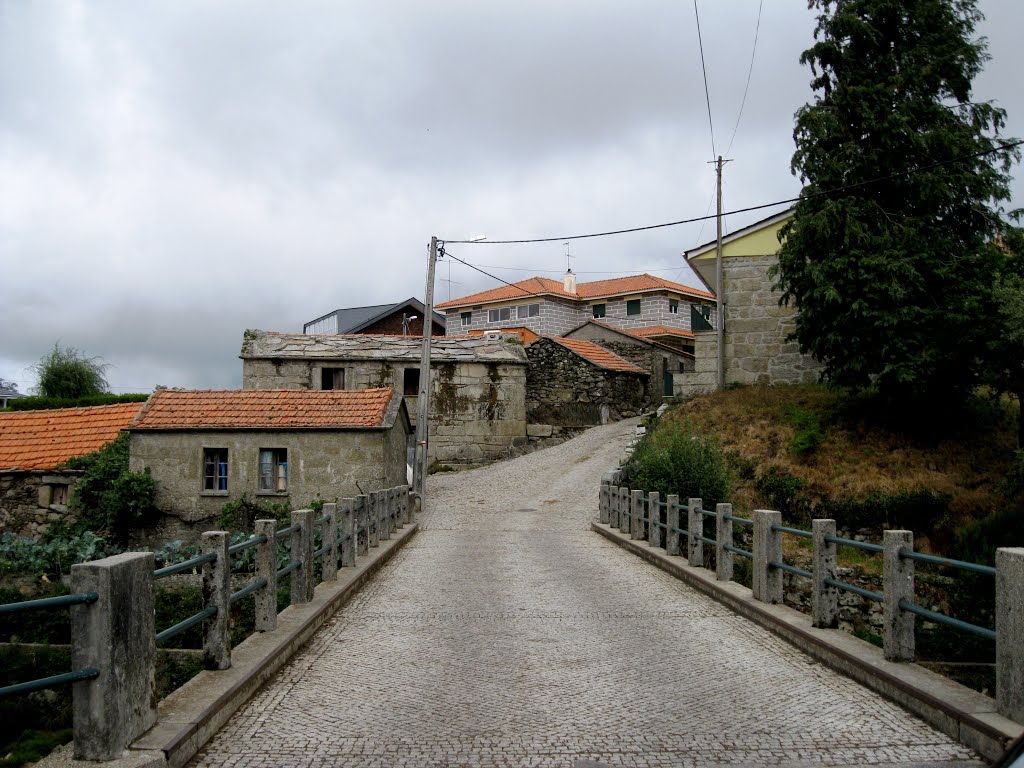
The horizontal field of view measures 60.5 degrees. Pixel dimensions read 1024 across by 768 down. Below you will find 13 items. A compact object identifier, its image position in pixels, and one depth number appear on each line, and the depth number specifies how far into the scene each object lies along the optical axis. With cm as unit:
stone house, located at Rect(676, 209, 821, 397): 2811
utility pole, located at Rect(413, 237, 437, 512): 2434
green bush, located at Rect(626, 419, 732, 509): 1541
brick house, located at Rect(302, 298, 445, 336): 5106
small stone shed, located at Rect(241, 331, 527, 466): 3359
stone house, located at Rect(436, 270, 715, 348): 5272
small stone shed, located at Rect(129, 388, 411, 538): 2242
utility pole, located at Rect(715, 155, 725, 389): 2805
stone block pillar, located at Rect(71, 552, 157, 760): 420
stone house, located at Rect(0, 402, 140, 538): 2292
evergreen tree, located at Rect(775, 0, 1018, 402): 1967
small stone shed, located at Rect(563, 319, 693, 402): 3972
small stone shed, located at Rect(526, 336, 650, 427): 3566
